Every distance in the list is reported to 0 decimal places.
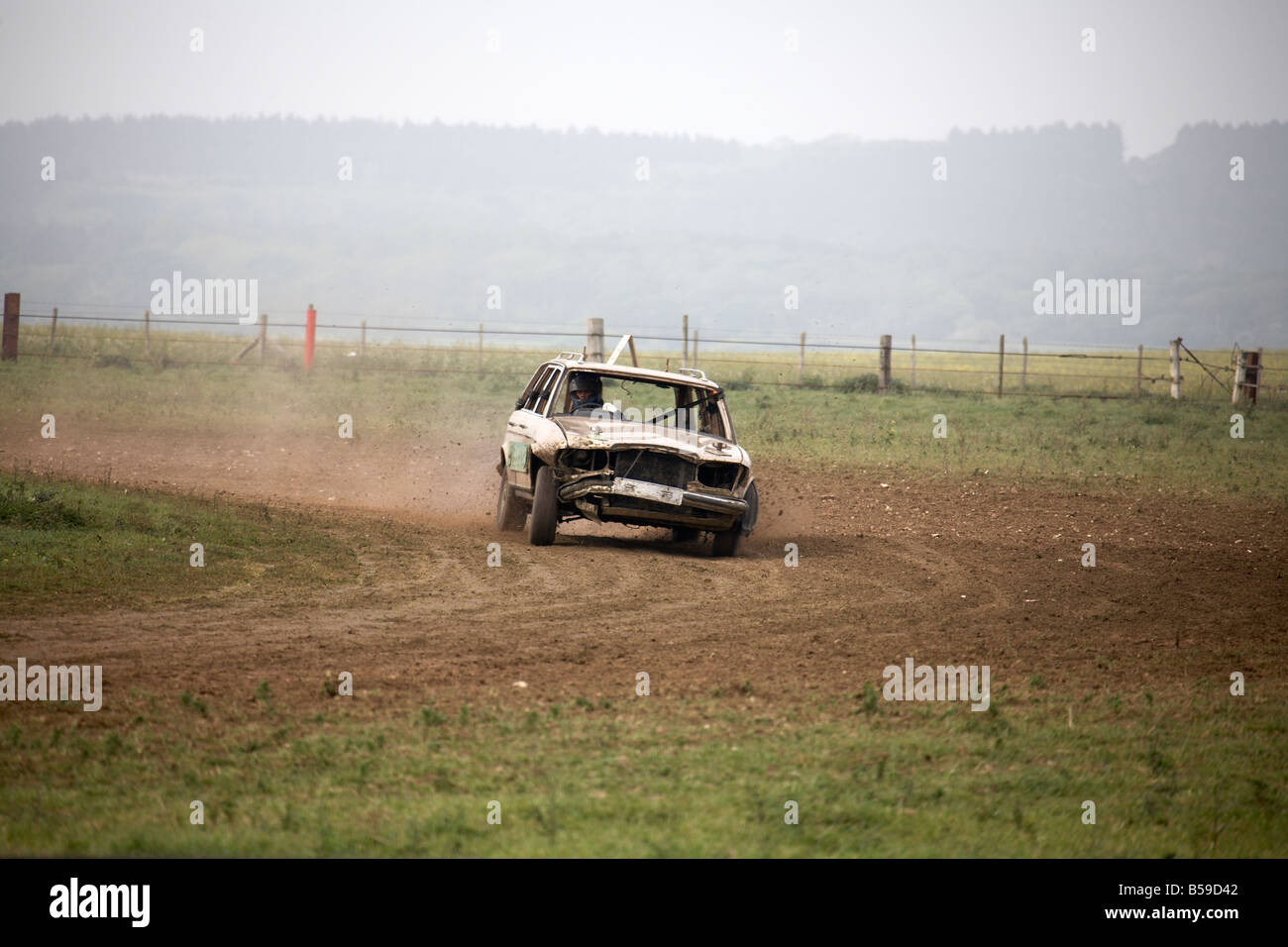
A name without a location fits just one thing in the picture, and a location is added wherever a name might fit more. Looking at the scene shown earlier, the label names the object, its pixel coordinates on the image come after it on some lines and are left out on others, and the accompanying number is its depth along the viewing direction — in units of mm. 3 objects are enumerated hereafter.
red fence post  32344
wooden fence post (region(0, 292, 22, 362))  29953
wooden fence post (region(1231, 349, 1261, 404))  30562
